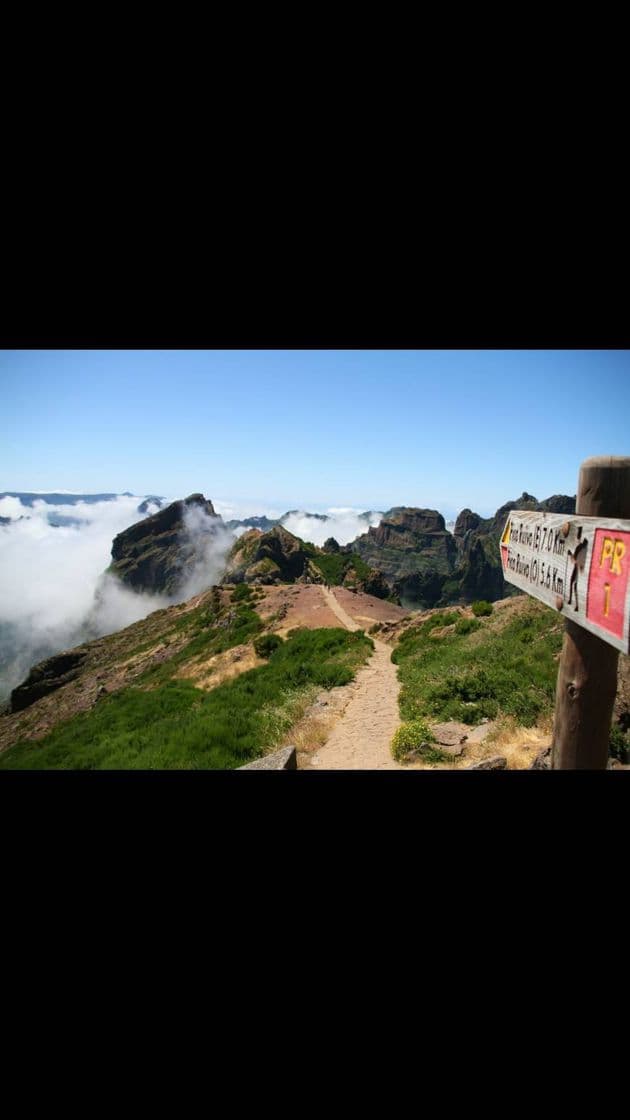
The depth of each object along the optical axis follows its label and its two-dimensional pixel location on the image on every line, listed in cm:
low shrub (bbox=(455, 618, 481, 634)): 1572
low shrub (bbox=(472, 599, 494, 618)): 1762
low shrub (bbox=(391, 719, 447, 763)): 701
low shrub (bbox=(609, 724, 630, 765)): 559
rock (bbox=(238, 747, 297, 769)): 490
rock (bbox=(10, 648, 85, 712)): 3649
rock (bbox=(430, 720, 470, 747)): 724
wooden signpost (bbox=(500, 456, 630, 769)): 150
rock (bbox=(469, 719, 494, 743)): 711
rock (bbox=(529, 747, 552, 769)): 471
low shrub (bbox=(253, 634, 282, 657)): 1928
